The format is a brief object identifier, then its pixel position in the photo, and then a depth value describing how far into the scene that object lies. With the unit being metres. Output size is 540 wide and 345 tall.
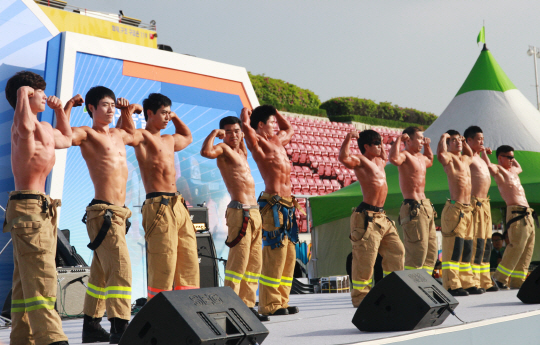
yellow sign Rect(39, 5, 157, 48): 13.27
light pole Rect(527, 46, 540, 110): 31.67
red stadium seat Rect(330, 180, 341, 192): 22.48
